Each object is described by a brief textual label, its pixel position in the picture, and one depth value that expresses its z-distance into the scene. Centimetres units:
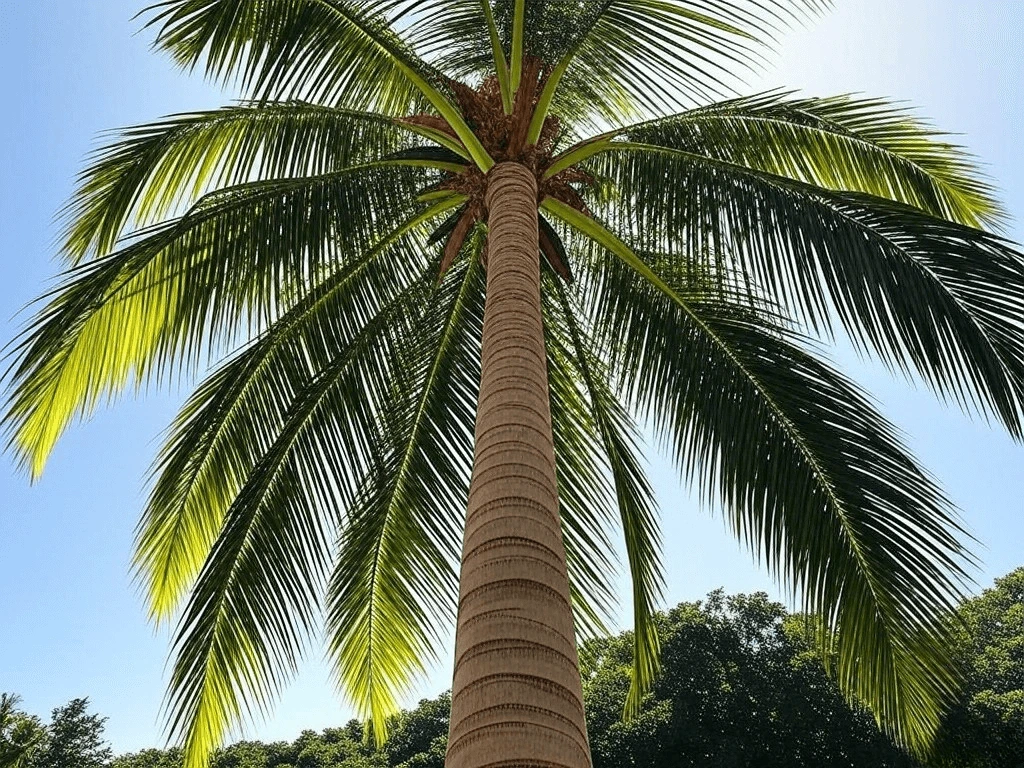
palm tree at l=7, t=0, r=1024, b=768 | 496
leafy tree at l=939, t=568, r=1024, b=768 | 2031
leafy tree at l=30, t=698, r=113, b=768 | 3388
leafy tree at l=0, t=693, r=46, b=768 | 2522
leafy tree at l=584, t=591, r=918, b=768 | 2306
